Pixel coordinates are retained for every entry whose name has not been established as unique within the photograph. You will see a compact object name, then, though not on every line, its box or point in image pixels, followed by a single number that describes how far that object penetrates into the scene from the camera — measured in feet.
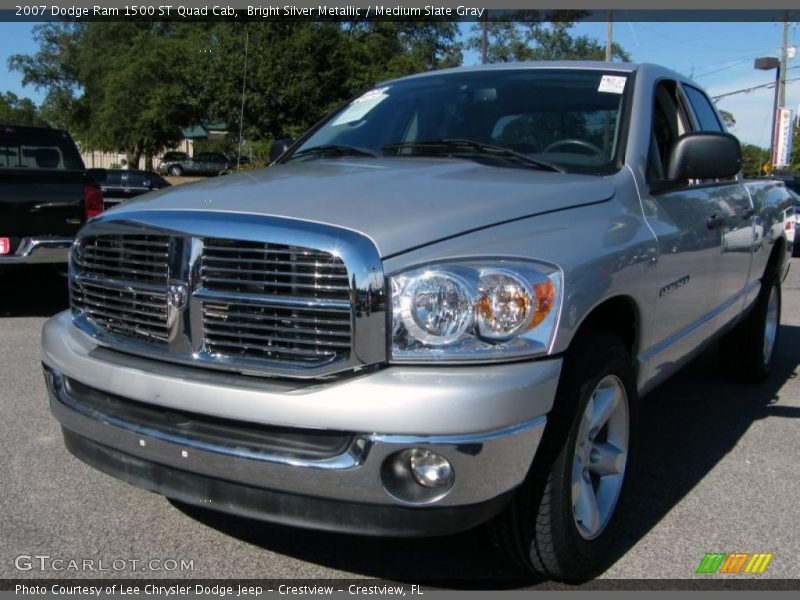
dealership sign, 96.48
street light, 99.86
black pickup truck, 23.84
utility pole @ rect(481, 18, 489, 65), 82.90
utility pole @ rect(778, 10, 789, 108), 104.78
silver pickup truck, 7.73
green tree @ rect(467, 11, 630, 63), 141.69
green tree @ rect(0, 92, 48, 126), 214.30
